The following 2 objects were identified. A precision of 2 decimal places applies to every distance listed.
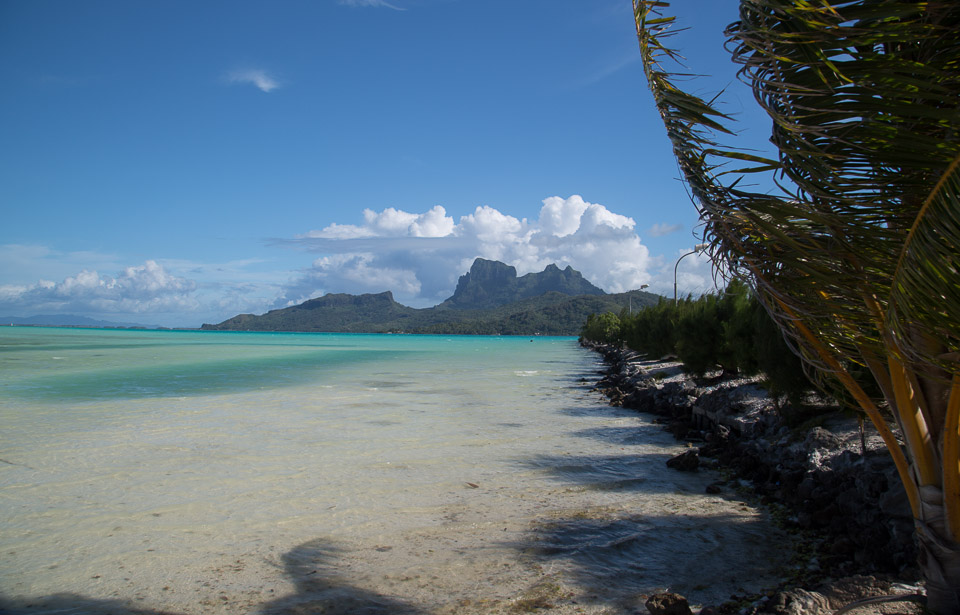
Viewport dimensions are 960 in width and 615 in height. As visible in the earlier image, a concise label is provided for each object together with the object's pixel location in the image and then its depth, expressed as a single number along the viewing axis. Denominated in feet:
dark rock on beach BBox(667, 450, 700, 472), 36.01
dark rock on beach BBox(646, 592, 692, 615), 15.72
